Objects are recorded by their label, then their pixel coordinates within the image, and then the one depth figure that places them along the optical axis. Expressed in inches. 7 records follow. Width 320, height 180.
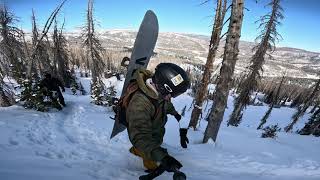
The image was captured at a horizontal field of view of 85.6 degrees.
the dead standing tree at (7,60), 287.2
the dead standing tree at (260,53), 539.3
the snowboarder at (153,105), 77.2
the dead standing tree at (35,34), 766.1
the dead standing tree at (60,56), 825.2
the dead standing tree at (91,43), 694.4
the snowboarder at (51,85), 303.3
